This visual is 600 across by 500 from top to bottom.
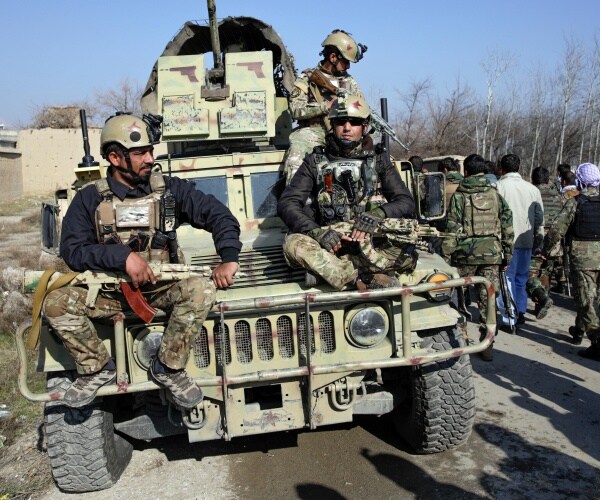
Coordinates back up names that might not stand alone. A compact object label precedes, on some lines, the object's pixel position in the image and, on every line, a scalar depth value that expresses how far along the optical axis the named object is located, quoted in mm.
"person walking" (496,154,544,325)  6809
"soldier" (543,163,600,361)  5863
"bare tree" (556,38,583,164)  28873
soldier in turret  5152
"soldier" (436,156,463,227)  8398
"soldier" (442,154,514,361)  6133
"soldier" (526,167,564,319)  7355
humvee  3428
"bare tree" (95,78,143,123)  34916
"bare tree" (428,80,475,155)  29141
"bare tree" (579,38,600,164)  29812
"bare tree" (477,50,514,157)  30028
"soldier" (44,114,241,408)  3281
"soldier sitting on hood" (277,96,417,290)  3842
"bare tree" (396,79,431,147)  29266
